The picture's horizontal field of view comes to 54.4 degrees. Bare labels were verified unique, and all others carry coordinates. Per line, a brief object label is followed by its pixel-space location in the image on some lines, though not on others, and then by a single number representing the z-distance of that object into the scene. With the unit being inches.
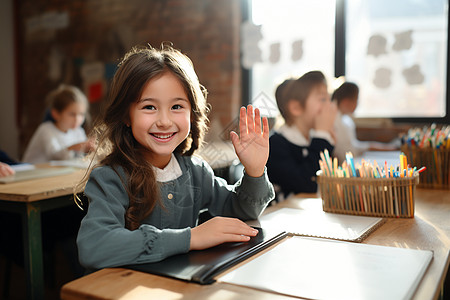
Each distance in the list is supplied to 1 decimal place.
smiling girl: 36.8
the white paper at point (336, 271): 26.6
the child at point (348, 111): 105.0
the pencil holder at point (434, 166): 64.2
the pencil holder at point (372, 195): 45.8
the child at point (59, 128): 118.0
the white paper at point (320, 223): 39.6
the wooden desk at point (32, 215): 58.6
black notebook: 29.4
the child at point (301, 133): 72.1
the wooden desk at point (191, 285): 26.5
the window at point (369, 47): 137.9
